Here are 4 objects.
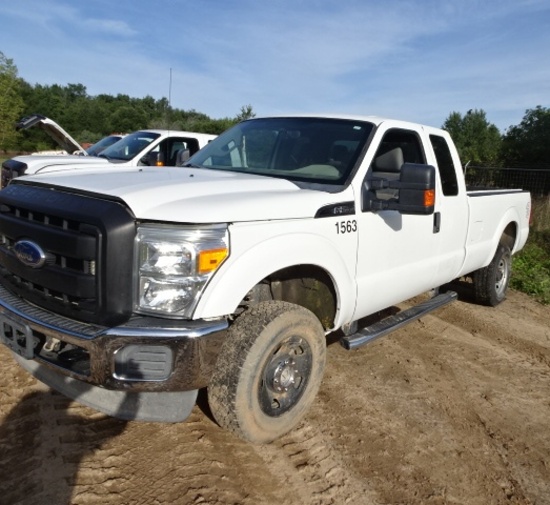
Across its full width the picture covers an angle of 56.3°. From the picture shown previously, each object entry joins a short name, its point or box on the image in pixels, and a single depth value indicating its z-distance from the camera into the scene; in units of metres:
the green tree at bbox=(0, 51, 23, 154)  46.62
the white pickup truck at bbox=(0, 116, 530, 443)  2.54
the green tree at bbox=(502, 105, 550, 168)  28.06
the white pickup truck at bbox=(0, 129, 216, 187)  7.70
